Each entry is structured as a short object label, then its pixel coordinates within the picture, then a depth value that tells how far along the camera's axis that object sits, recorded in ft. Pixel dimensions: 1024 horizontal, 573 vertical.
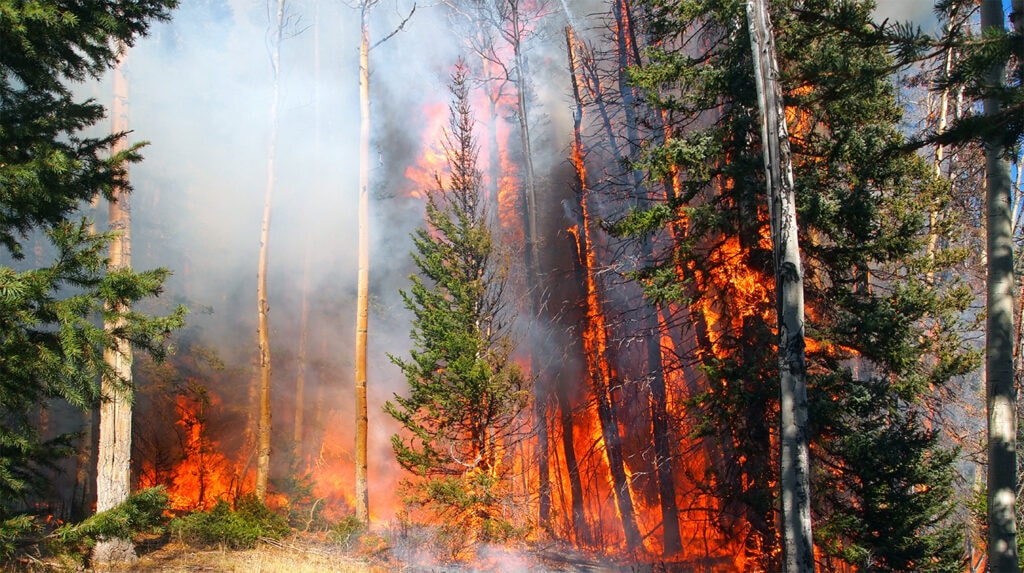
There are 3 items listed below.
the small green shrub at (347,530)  43.39
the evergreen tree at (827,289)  29.91
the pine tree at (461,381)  42.73
